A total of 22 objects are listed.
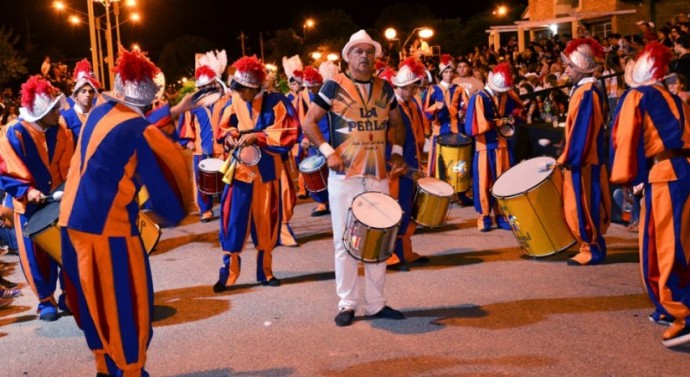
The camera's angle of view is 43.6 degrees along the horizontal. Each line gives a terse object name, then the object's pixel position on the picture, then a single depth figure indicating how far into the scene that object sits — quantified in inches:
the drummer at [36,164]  261.4
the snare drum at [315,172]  379.6
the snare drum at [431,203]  319.6
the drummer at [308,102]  508.4
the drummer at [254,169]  304.7
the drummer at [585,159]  306.8
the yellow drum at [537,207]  311.6
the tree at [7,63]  1491.1
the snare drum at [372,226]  241.8
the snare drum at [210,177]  397.4
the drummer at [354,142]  250.7
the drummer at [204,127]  431.5
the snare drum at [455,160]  438.6
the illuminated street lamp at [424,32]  1331.2
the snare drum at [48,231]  225.6
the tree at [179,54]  3462.1
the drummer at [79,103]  307.2
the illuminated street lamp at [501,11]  2181.0
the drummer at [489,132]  409.4
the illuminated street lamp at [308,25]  2973.2
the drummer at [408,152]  335.3
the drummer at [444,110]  502.0
